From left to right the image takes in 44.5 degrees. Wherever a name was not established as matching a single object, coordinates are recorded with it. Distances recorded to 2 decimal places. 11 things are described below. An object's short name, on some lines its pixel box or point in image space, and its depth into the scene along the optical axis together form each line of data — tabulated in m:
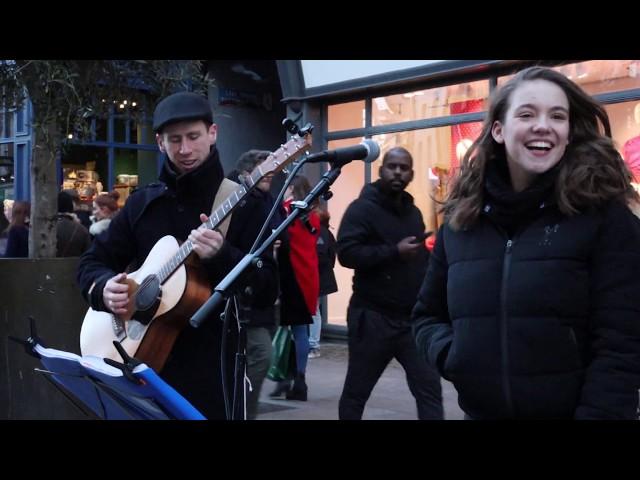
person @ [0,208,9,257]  9.25
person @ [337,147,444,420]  4.79
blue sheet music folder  1.80
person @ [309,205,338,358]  7.64
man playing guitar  3.15
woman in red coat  6.28
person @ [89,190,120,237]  8.23
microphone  3.07
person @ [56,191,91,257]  6.54
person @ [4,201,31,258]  7.95
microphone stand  2.82
